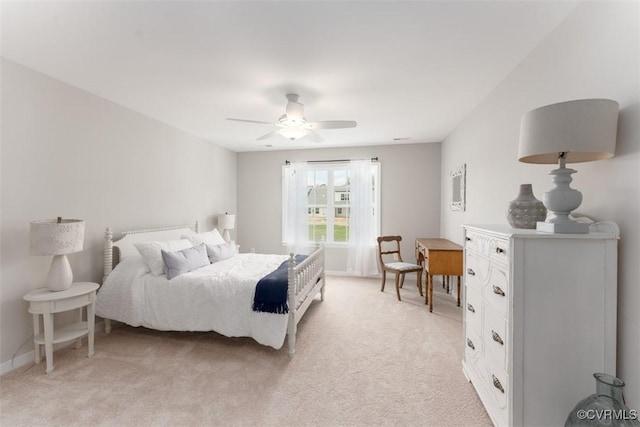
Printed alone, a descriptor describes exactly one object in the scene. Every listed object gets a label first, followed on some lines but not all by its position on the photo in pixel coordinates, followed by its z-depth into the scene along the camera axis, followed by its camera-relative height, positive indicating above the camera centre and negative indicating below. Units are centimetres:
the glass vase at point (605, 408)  114 -85
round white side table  218 -82
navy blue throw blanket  244 -77
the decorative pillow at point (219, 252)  348 -55
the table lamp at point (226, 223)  482 -23
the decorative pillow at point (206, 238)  368 -40
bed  250 -85
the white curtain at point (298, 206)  542 +8
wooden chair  392 -84
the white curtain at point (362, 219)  509 -17
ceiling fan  268 +86
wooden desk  342 -66
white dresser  132 -54
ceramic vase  167 +0
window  537 +20
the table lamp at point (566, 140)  125 +33
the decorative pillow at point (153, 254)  285 -47
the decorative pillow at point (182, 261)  281 -55
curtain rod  512 +96
